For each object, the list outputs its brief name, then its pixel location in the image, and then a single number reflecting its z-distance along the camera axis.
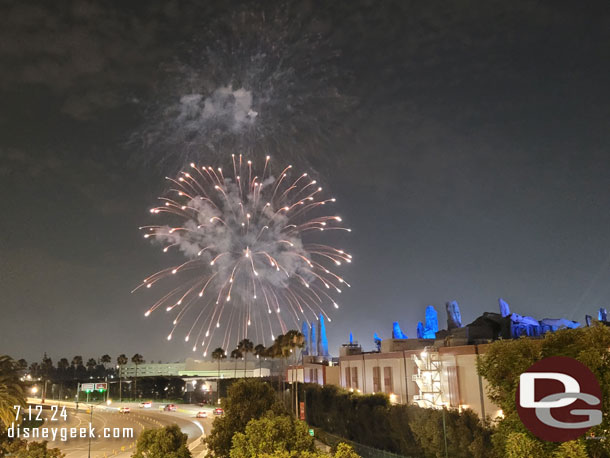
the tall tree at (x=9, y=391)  36.25
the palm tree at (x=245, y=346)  127.25
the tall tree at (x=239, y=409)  27.89
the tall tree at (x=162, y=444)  22.81
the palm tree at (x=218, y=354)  141.75
